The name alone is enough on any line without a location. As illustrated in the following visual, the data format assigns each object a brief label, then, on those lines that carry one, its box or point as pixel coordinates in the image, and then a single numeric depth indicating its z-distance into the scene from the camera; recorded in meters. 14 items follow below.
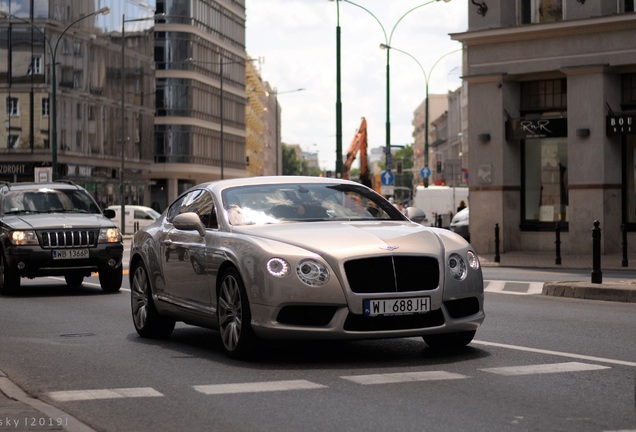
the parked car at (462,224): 38.53
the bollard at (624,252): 26.33
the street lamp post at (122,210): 64.50
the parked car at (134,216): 67.62
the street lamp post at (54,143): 55.28
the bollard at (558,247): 27.61
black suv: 19.33
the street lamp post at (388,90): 52.81
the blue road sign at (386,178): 49.56
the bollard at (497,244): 28.86
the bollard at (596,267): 18.77
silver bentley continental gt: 9.73
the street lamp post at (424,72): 72.22
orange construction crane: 59.28
